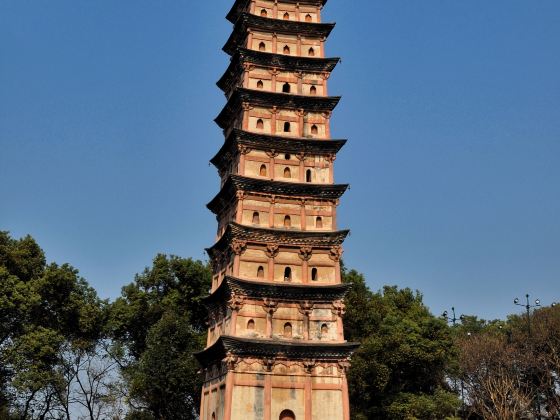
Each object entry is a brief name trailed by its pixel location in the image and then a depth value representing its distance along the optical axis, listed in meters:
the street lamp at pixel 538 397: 40.94
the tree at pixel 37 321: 43.41
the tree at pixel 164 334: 44.06
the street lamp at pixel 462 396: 47.28
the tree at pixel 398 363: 40.47
